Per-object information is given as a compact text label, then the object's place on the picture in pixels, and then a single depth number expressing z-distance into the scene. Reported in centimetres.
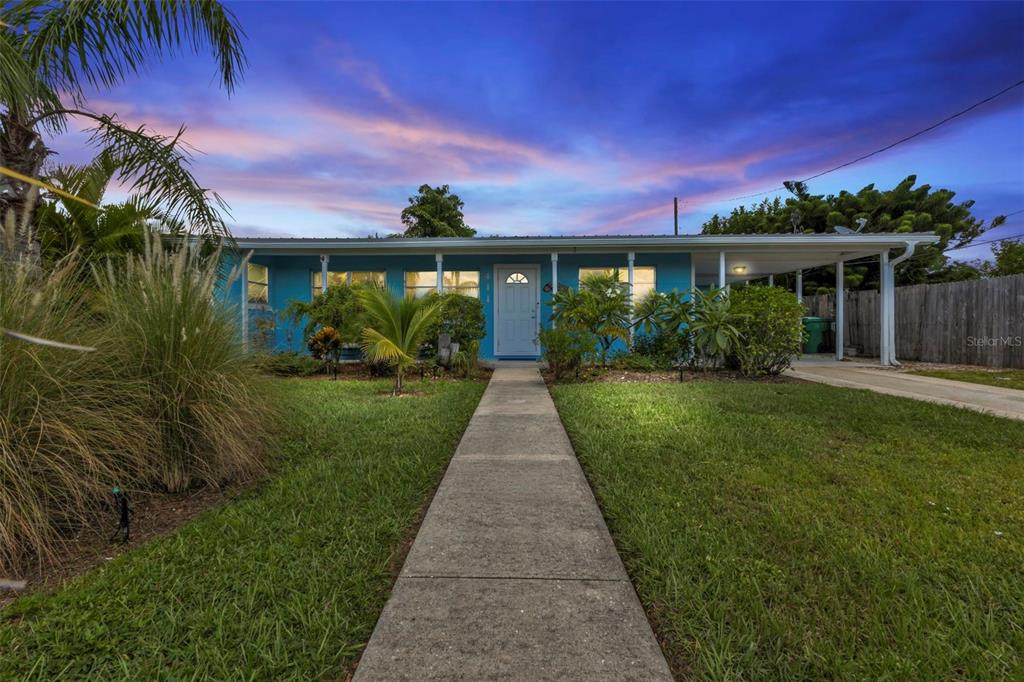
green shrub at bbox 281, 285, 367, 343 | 867
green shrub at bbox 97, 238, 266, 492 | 281
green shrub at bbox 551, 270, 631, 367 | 793
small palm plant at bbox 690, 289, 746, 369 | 771
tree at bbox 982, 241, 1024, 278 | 2008
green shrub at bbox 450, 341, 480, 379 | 861
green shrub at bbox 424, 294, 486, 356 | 893
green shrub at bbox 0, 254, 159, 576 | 207
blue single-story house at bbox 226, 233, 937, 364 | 1068
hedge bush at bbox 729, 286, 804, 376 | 785
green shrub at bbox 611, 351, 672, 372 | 872
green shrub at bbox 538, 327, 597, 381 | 762
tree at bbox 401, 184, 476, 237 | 2612
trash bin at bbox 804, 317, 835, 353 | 1432
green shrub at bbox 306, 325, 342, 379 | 833
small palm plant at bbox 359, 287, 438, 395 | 661
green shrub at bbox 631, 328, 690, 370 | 858
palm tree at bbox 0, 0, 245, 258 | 332
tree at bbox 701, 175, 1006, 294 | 1936
